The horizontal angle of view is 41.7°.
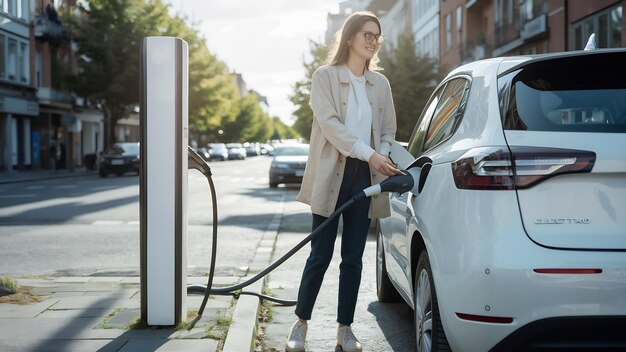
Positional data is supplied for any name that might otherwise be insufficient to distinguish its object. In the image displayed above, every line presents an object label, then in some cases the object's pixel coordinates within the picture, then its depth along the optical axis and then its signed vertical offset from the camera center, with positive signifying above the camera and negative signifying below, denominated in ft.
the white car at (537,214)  9.99 -0.96
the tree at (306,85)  149.97 +9.90
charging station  15.97 -0.59
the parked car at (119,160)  113.29 -2.96
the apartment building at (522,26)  78.18 +13.86
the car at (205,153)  213.30 -3.91
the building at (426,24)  161.68 +24.12
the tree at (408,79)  110.93 +8.29
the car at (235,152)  263.08 -4.30
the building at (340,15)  338.77 +54.50
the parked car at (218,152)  238.89 -3.94
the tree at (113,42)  156.66 +18.50
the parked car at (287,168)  81.46 -2.92
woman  15.08 -0.34
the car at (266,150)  399.65 -5.49
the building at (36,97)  133.39 +7.52
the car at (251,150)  342.03 -4.74
